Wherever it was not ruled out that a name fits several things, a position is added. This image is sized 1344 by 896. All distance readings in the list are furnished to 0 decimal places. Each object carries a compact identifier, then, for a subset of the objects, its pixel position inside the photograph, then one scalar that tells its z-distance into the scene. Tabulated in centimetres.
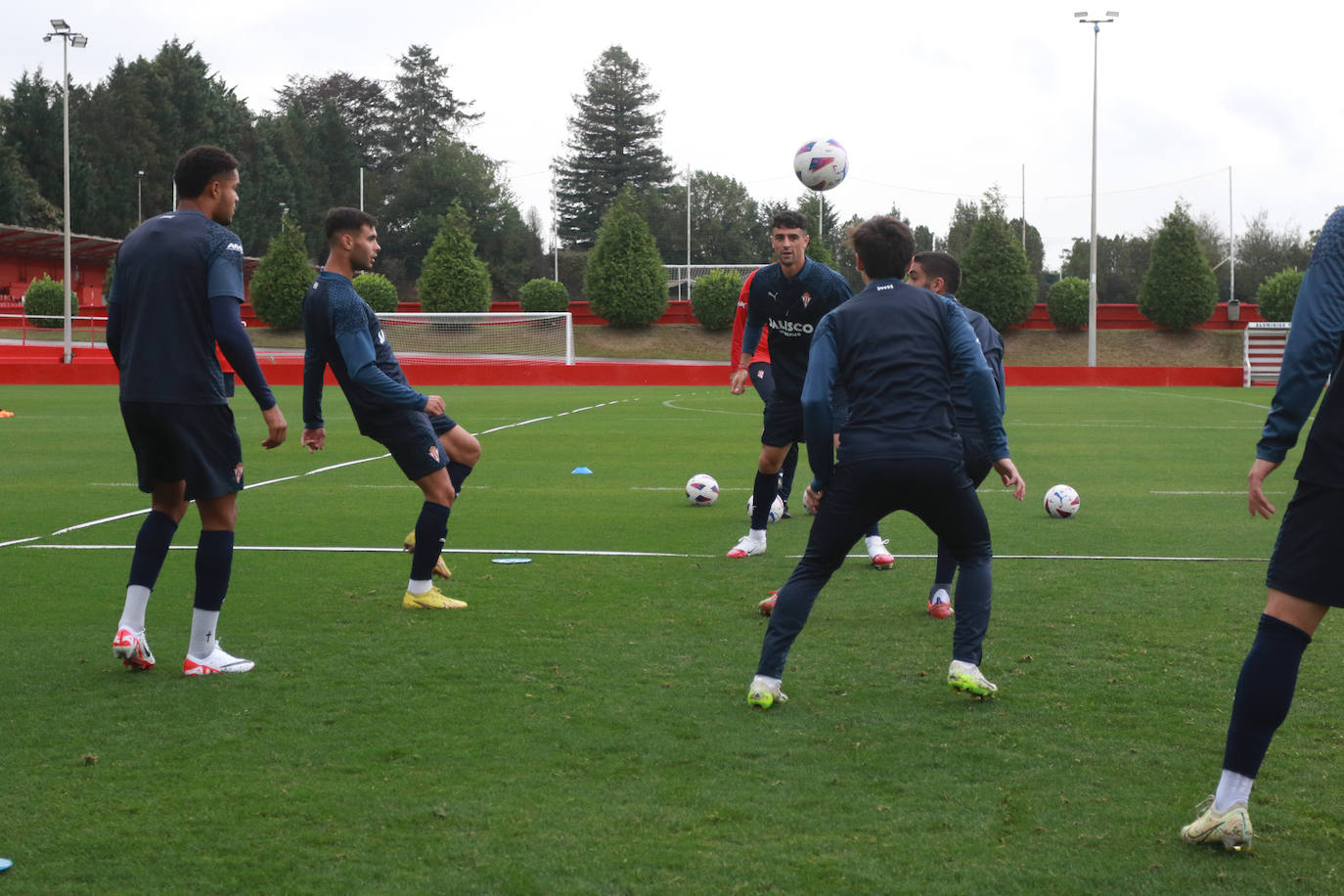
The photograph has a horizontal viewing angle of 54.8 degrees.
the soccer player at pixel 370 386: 624
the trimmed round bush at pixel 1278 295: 4975
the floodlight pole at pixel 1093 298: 4303
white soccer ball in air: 1038
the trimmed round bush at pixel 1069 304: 5306
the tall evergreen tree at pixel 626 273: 5347
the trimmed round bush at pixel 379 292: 5244
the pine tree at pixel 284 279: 5225
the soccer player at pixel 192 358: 503
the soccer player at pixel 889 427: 445
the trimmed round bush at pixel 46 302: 5162
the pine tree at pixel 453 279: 5316
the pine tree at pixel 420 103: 9331
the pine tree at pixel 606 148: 8906
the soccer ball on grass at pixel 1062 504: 1009
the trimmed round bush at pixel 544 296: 5584
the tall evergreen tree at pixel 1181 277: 5088
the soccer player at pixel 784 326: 782
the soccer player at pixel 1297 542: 319
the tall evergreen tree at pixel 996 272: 5141
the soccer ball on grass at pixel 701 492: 1088
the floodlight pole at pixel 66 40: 3853
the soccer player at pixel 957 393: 570
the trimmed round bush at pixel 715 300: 5306
